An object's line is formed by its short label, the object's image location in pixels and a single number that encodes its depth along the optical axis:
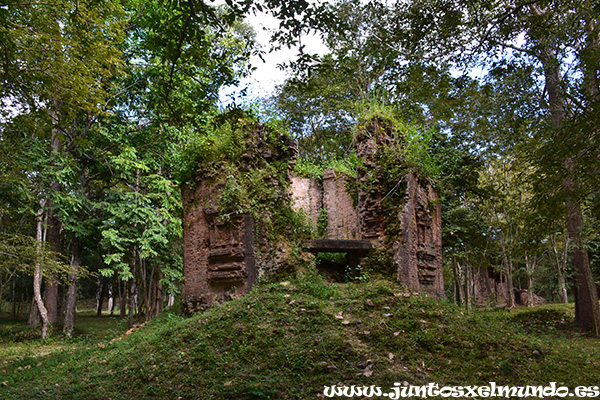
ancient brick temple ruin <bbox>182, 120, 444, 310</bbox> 9.57
